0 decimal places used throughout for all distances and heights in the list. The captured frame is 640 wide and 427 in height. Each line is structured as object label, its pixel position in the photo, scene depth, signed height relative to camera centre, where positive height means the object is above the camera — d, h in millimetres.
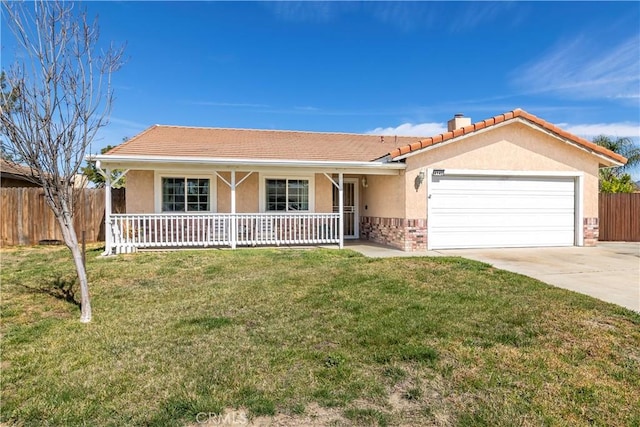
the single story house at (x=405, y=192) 10734 +477
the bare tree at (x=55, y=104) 4168 +1209
